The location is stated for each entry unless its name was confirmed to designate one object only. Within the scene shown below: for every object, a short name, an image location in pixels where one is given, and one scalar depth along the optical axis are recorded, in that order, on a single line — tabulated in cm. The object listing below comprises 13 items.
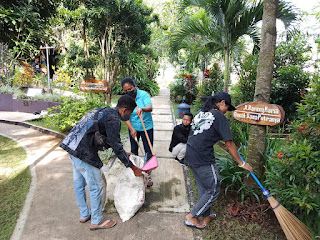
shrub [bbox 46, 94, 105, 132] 604
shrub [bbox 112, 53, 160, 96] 1346
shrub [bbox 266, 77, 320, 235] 223
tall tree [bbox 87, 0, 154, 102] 700
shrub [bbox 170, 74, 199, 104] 1127
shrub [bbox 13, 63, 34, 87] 1206
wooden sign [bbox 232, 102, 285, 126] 282
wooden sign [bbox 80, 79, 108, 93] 656
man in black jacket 252
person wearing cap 252
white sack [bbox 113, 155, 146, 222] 296
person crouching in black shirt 399
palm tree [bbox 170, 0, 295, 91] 601
